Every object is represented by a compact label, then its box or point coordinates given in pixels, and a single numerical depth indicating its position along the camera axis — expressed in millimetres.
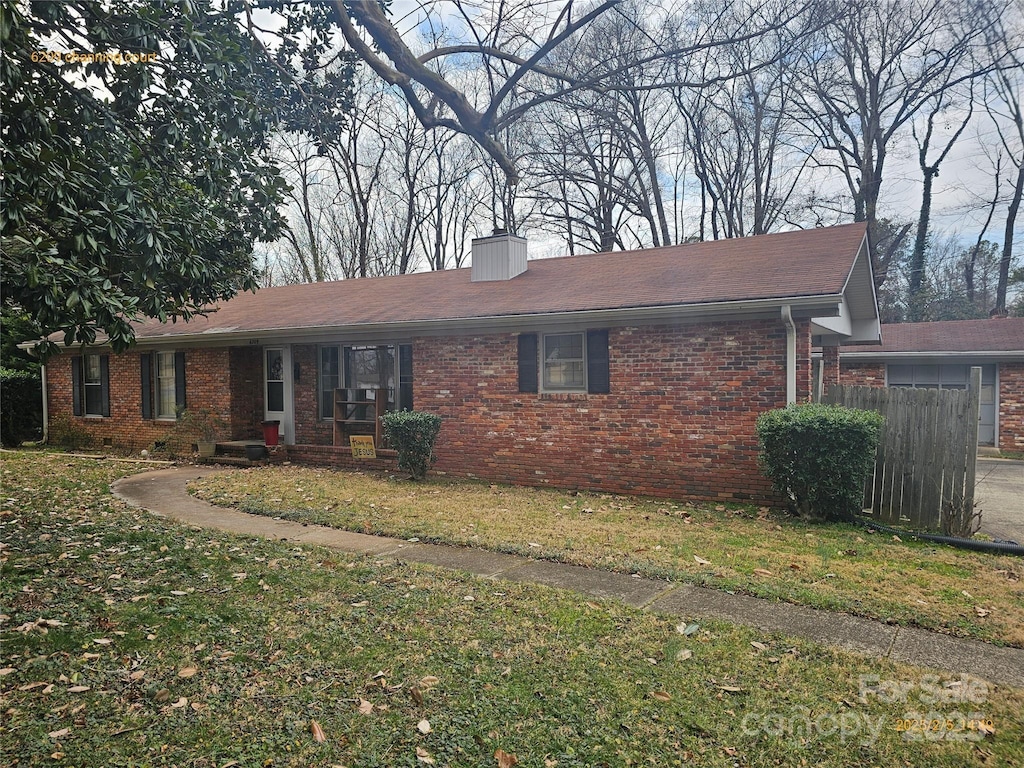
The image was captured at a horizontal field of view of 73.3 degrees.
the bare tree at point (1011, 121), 20625
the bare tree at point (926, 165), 23219
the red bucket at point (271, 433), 13758
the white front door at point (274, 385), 14703
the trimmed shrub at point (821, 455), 7695
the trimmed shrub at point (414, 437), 11086
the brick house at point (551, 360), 9305
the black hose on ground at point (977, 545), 6766
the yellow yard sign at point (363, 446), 12508
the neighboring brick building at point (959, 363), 16078
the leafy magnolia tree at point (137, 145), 5035
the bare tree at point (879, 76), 20328
